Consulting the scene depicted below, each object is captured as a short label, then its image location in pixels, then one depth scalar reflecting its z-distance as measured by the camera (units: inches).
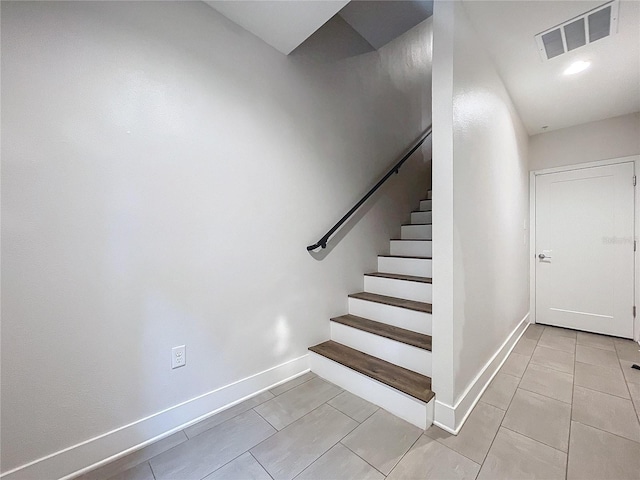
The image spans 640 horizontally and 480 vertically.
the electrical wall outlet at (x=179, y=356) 57.8
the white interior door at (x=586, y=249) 113.3
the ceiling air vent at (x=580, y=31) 61.3
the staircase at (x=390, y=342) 62.5
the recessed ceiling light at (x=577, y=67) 79.4
